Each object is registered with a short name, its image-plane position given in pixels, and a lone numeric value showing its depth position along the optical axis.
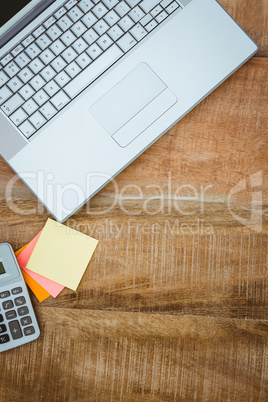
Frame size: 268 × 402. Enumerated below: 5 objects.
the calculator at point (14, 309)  0.67
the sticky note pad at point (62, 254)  0.69
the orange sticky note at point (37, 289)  0.69
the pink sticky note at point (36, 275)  0.69
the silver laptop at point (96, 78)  0.63
